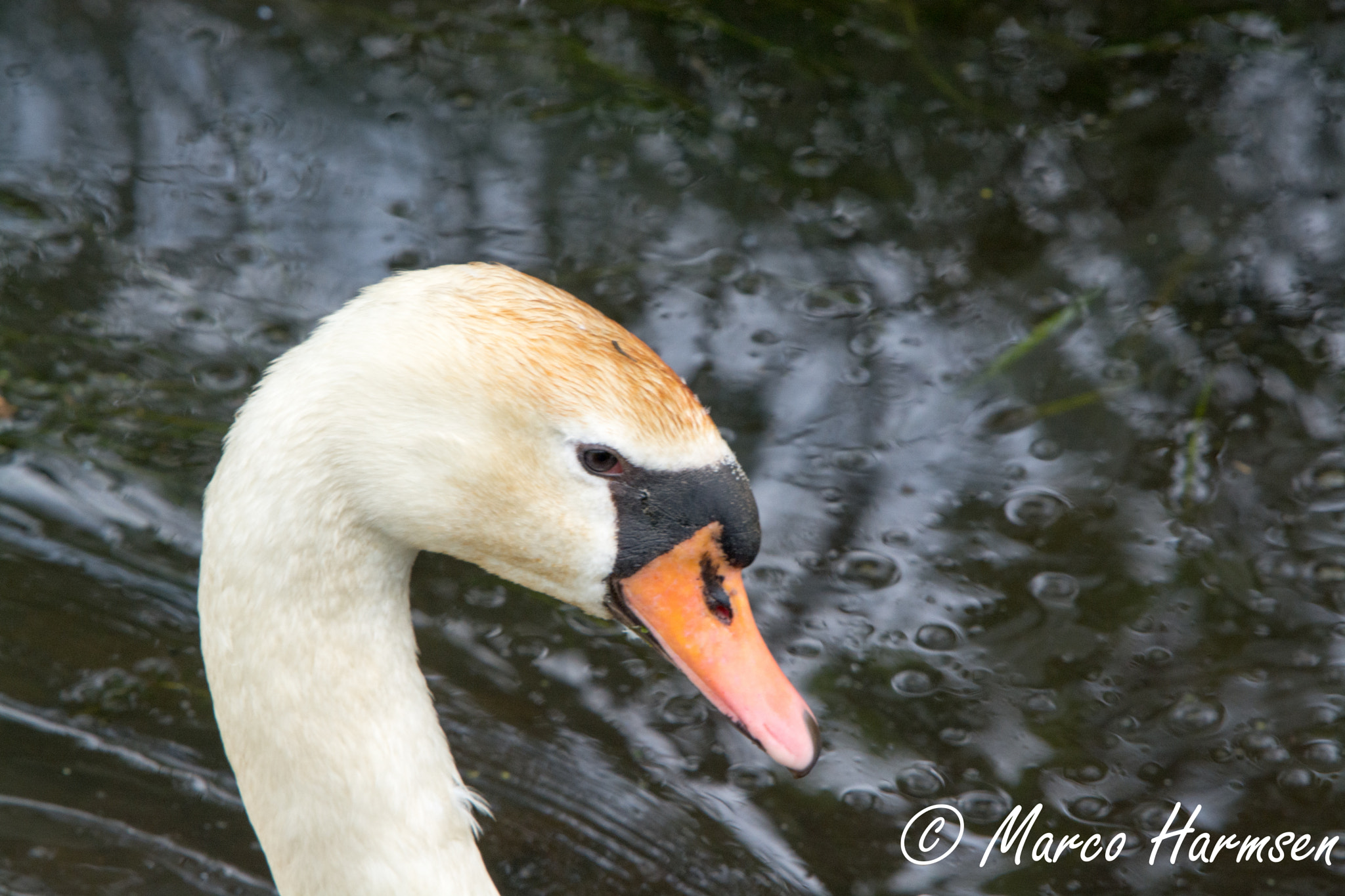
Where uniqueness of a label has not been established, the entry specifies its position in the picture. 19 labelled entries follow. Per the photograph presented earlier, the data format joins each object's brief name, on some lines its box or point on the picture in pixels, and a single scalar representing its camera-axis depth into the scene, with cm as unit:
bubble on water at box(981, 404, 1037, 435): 826
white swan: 394
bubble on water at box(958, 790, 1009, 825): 640
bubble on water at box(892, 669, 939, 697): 698
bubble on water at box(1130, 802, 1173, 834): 636
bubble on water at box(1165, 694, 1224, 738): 674
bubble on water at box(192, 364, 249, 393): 804
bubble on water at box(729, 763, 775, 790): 657
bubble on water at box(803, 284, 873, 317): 891
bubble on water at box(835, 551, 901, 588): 750
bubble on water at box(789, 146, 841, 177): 967
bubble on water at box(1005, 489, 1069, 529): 777
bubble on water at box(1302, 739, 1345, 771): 659
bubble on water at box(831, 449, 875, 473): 809
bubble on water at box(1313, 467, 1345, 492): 783
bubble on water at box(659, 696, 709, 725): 687
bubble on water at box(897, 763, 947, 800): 653
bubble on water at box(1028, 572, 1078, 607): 737
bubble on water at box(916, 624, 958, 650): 719
